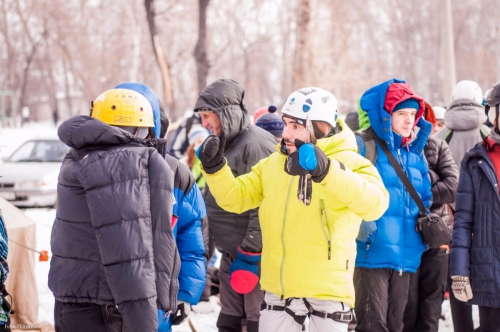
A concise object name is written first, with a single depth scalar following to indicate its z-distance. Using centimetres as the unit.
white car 1289
